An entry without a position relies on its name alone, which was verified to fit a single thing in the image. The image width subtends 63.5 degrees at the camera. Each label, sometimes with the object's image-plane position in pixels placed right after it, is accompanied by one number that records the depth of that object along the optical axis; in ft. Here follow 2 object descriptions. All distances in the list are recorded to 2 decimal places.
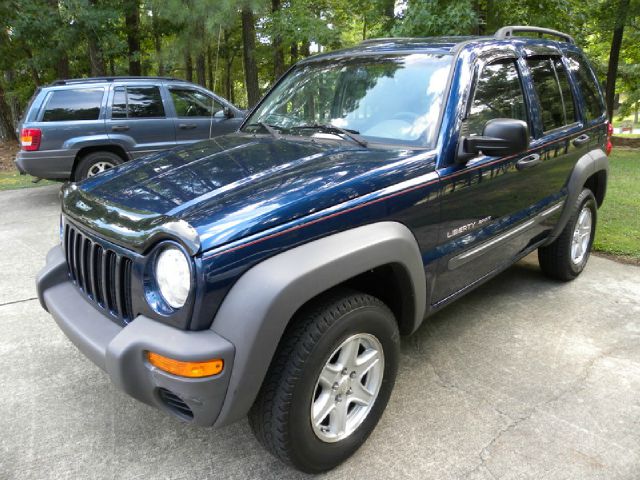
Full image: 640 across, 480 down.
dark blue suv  6.14
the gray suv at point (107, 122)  24.86
